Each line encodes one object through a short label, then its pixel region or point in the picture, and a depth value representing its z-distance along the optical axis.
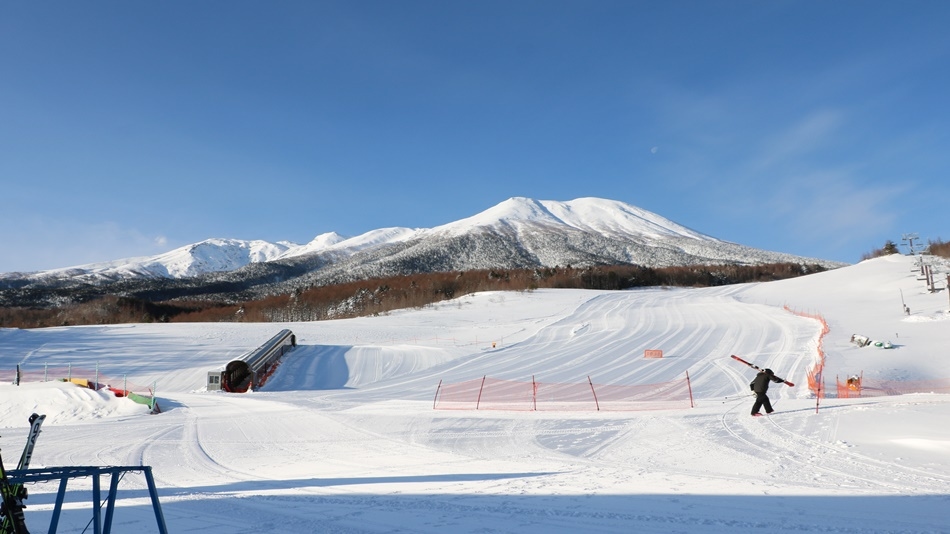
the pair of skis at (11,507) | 3.80
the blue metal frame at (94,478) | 3.93
